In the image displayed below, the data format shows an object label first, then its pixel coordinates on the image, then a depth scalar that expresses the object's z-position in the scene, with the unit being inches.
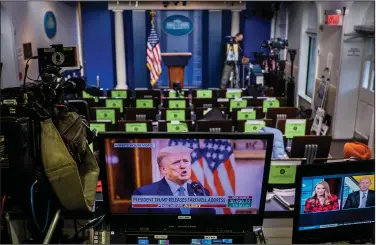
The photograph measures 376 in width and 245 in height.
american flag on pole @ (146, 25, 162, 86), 462.0
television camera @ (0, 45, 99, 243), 60.8
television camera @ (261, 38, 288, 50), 437.4
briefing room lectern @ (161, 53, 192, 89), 460.1
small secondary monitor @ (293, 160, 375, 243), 65.1
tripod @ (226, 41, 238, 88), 473.4
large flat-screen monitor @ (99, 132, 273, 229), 62.4
